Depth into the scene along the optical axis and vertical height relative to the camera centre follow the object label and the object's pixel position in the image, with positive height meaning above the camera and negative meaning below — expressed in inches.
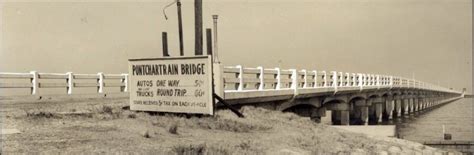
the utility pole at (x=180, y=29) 628.4 +63.5
